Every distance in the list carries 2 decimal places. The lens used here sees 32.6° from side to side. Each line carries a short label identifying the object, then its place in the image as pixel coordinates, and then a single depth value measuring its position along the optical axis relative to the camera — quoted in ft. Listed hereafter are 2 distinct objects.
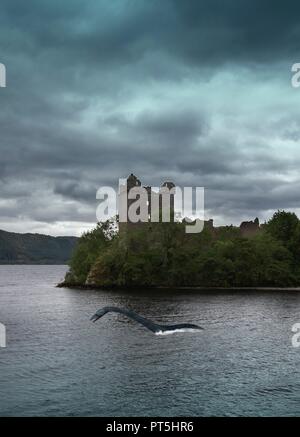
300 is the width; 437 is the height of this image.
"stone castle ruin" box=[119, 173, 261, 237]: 549.46
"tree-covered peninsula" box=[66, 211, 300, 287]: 518.37
